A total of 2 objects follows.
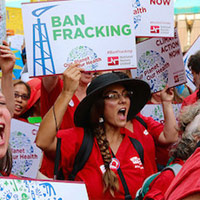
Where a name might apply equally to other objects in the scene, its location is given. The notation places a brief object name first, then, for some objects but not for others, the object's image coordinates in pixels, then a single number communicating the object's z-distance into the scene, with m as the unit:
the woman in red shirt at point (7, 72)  5.02
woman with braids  4.74
